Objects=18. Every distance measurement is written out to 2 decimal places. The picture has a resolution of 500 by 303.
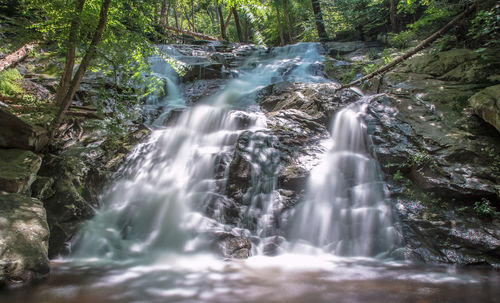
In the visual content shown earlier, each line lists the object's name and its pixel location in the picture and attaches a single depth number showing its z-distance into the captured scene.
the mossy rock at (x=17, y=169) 3.57
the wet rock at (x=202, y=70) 11.25
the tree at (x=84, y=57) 4.34
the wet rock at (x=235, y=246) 4.00
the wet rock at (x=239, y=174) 5.27
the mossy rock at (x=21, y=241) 2.66
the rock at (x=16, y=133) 4.12
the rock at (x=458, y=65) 6.12
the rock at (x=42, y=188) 4.22
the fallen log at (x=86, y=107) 6.65
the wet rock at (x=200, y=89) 10.33
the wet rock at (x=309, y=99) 7.33
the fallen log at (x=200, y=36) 18.42
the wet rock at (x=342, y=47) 13.35
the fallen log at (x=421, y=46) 7.11
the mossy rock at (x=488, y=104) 4.69
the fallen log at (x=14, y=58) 8.41
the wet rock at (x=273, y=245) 4.23
